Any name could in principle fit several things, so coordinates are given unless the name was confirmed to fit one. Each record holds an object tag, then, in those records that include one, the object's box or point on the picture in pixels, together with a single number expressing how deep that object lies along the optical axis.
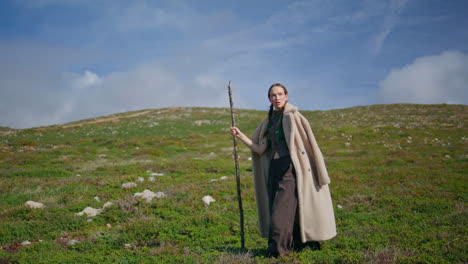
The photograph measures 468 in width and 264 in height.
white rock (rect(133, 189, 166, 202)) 9.23
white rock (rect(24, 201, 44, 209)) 8.41
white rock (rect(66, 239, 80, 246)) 6.35
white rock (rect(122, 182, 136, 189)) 11.02
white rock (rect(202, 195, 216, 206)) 9.17
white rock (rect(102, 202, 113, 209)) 8.59
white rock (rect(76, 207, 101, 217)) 8.15
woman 4.82
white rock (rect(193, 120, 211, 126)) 50.04
